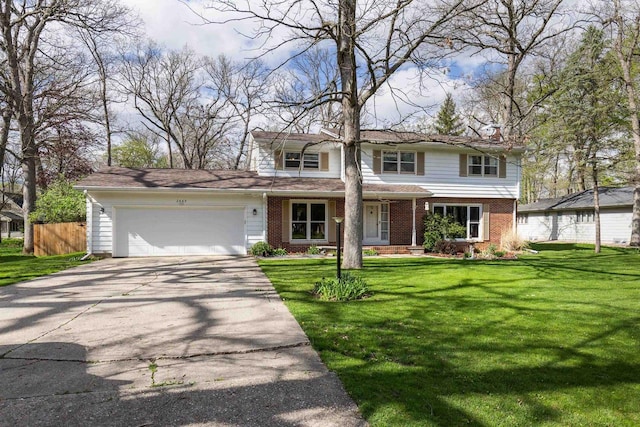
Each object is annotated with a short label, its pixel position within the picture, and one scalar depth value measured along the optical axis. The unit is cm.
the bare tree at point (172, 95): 2794
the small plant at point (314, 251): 1553
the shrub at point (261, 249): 1488
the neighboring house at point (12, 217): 4281
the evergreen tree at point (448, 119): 3694
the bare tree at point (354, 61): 908
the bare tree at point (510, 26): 1309
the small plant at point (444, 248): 1669
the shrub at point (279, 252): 1509
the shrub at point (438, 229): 1683
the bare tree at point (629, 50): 1855
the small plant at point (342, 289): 682
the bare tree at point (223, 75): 2905
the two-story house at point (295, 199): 1451
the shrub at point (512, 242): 1719
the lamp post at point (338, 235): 720
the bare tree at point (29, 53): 1351
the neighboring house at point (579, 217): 2341
